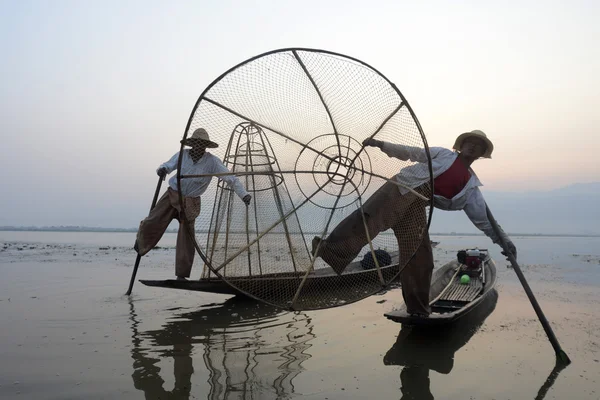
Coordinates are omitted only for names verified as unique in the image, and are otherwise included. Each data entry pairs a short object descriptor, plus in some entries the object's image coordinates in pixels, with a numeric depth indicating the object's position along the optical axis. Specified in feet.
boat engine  24.73
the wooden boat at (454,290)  13.18
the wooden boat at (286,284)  16.35
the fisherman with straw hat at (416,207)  13.55
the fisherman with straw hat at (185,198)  16.29
